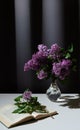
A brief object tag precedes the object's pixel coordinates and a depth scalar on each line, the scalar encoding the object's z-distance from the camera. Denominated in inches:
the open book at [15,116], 59.5
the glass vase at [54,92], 73.9
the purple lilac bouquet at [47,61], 69.8
